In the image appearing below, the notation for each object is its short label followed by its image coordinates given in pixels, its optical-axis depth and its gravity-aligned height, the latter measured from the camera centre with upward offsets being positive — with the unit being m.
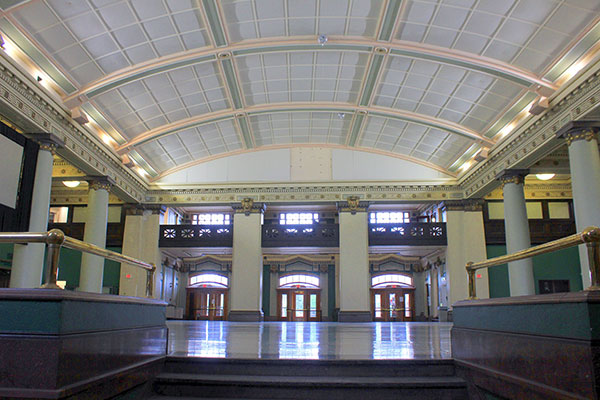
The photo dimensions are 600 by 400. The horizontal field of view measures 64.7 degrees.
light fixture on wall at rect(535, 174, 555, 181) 19.90 +5.29
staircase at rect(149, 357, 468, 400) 4.73 -0.79
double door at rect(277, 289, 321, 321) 27.52 -0.15
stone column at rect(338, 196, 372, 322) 22.17 +1.90
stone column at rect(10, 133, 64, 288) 12.94 +2.32
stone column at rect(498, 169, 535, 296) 16.50 +2.67
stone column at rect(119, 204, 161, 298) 22.23 +2.96
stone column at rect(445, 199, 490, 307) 21.91 +2.67
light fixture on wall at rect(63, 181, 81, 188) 21.69 +5.28
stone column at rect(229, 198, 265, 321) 22.41 +1.80
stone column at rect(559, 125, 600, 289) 12.30 +3.42
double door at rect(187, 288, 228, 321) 27.94 -0.12
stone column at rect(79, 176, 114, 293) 17.78 +2.73
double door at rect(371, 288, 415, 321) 27.47 -0.12
